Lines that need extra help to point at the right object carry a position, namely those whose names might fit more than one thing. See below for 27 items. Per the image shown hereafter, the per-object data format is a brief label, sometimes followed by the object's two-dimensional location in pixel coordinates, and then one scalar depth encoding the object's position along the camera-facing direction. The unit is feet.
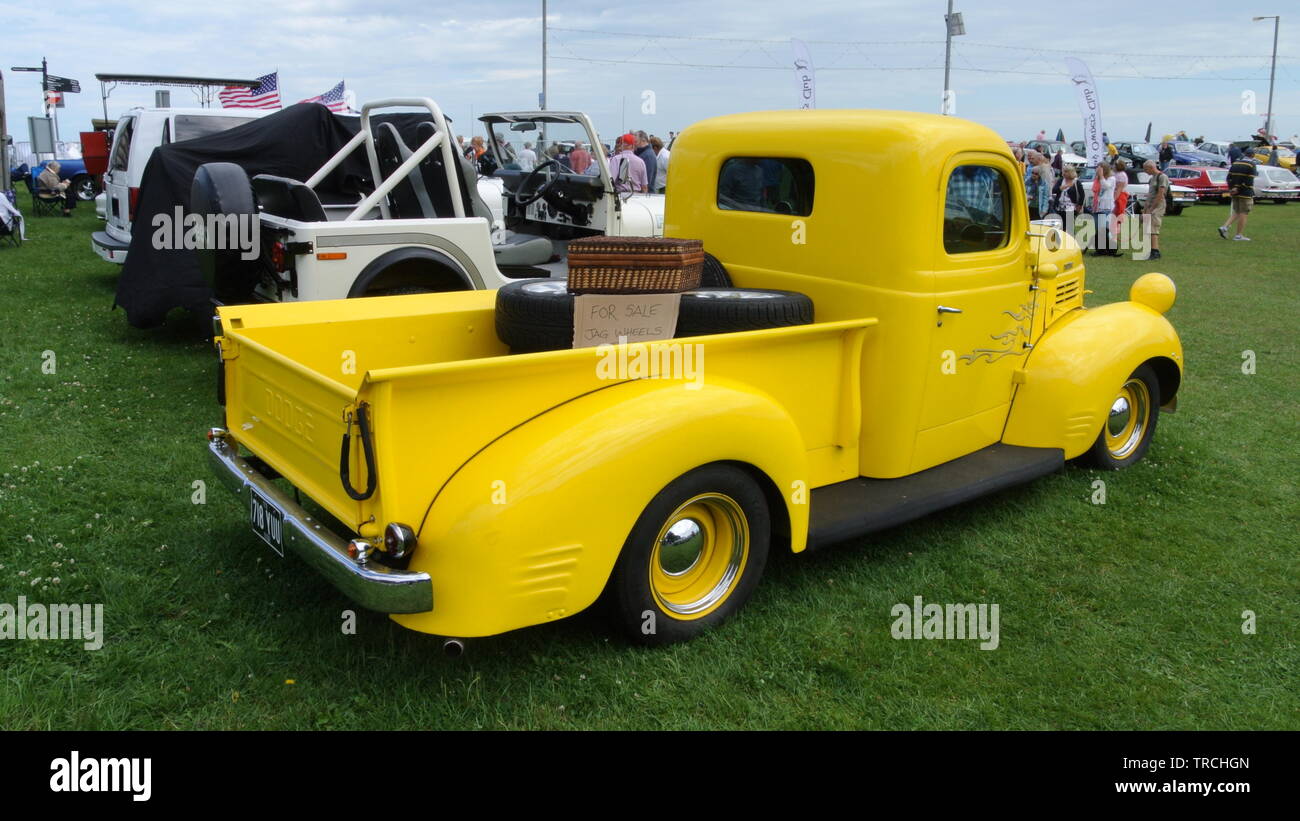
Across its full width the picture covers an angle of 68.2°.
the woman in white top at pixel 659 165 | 58.23
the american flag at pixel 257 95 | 63.57
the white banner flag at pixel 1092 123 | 72.33
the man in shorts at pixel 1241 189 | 55.76
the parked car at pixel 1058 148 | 85.56
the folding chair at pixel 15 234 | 47.60
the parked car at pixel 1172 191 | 70.27
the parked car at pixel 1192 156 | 102.12
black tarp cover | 26.45
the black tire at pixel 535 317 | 12.69
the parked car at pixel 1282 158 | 96.02
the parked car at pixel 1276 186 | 89.35
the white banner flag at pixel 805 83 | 71.10
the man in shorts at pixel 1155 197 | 51.45
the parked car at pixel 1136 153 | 104.89
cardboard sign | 12.00
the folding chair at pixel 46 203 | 64.58
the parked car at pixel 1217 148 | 118.93
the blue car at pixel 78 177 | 70.13
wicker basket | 11.78
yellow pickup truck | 9.45
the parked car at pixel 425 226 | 20.43
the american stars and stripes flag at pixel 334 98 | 62.72
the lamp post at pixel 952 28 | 80.59
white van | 31.86
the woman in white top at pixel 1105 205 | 53.57
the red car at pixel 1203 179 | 90.07
